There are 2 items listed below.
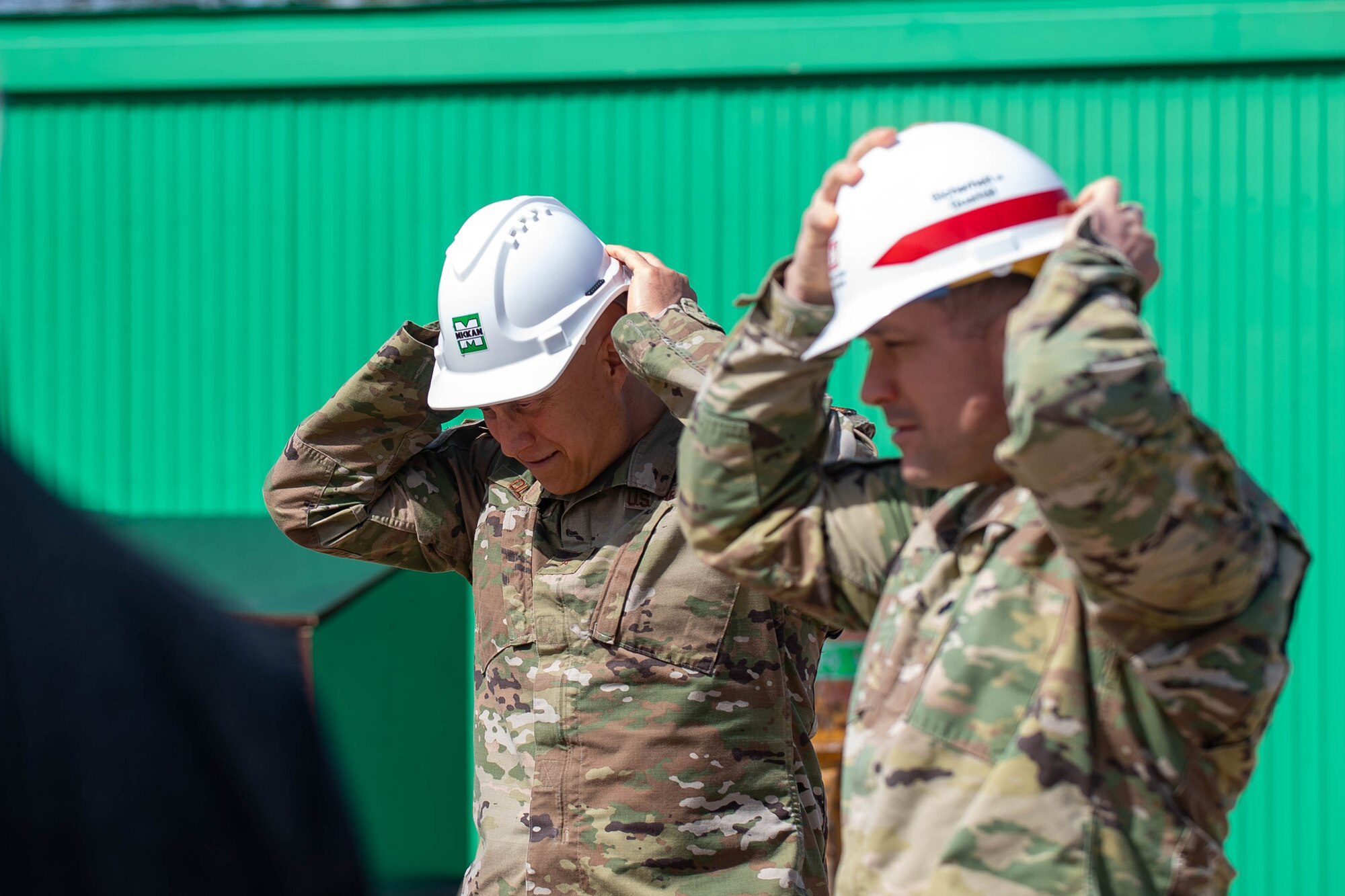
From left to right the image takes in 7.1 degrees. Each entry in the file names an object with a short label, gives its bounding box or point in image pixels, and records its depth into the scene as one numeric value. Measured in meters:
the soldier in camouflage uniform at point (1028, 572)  11.02
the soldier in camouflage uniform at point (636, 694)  11.58
